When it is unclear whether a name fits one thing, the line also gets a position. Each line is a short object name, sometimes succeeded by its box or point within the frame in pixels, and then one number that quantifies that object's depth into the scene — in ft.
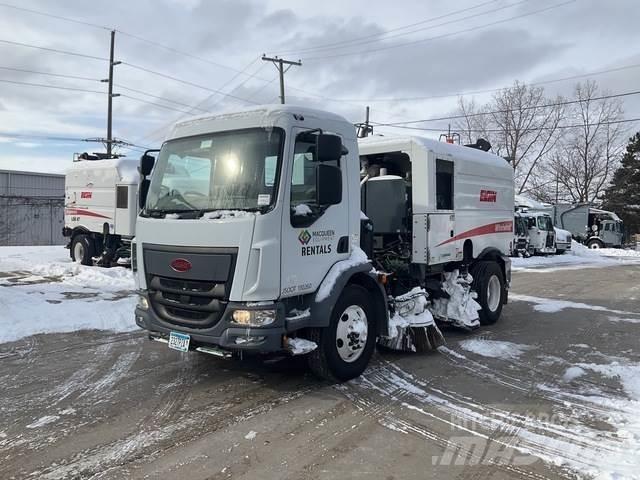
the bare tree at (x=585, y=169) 178.09
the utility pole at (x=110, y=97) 95.50
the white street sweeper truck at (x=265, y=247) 15.66
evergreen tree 181.37
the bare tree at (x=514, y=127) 158.20
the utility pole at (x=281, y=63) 97.30
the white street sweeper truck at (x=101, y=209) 52.13
